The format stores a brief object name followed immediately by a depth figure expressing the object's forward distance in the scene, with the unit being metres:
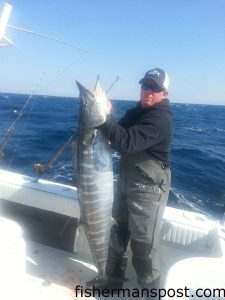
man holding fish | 2.17
